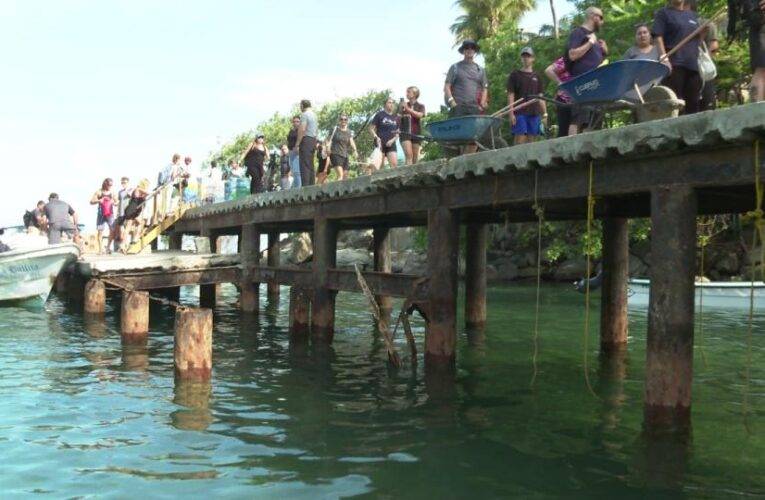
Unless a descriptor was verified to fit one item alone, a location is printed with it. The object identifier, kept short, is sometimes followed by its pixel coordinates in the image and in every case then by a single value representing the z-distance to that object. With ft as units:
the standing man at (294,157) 51.16
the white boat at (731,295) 60.95
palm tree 122.93
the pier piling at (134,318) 39.19
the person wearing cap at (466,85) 34.94
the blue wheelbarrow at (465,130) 27.94
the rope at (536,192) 25.99
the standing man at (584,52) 28.37
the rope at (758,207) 18.38
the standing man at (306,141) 45.93
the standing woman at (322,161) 51.81
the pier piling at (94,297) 49.32
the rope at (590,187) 23.26
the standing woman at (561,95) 30.09
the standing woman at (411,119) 41.65
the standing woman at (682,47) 25.27
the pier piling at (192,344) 29.37
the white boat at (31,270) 53.11
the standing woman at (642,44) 26.76
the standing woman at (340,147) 48.47
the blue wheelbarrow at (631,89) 22.09
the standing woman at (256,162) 56.80
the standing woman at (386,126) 43.27
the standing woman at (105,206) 63.10
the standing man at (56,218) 56.18
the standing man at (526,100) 32.55
